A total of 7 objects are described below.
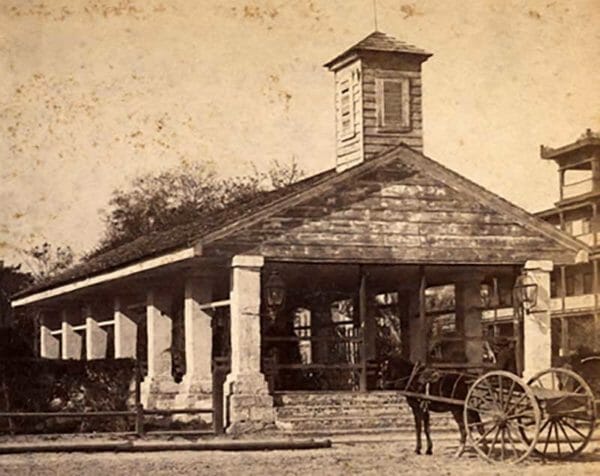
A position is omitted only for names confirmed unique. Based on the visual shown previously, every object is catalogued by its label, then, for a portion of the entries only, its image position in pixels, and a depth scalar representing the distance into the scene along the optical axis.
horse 16.50
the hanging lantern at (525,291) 23.27
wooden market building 21.58
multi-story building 40.38
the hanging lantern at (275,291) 21.70
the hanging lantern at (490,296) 26.52
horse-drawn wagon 15.26
